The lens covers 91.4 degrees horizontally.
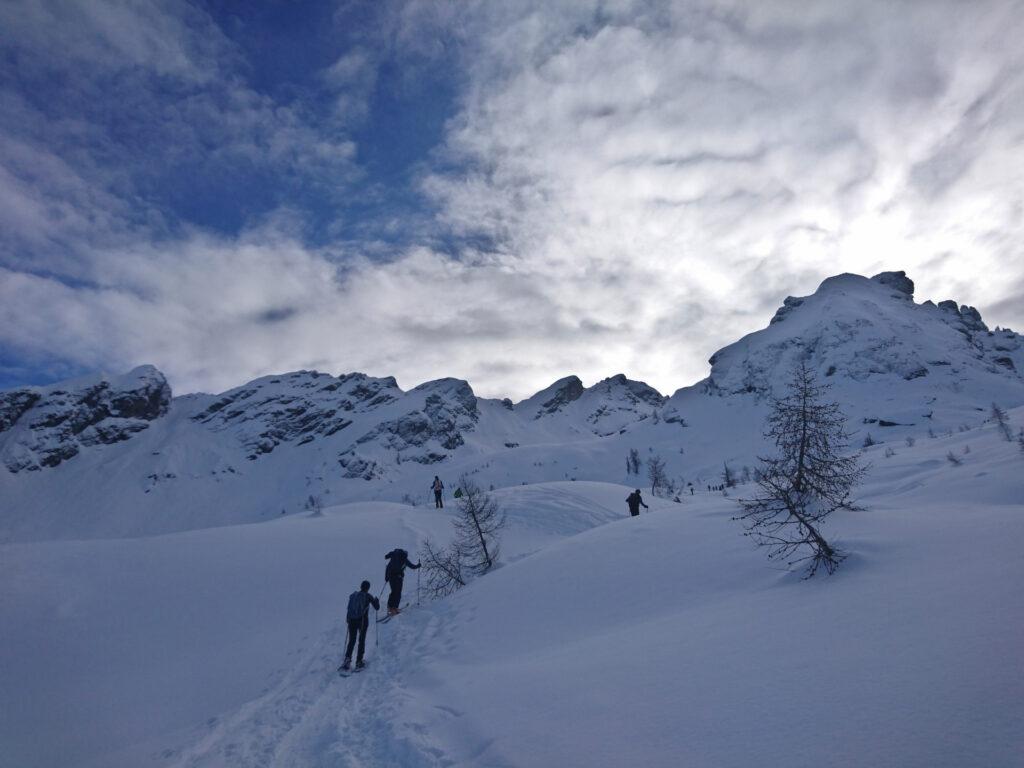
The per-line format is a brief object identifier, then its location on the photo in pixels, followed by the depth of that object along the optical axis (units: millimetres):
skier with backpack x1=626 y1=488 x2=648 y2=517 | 22203
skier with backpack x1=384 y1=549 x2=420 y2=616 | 13383
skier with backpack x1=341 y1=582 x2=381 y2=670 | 9891
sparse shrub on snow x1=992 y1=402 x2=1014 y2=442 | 21227
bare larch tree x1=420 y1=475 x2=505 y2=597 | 15234
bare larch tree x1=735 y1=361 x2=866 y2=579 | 8774
